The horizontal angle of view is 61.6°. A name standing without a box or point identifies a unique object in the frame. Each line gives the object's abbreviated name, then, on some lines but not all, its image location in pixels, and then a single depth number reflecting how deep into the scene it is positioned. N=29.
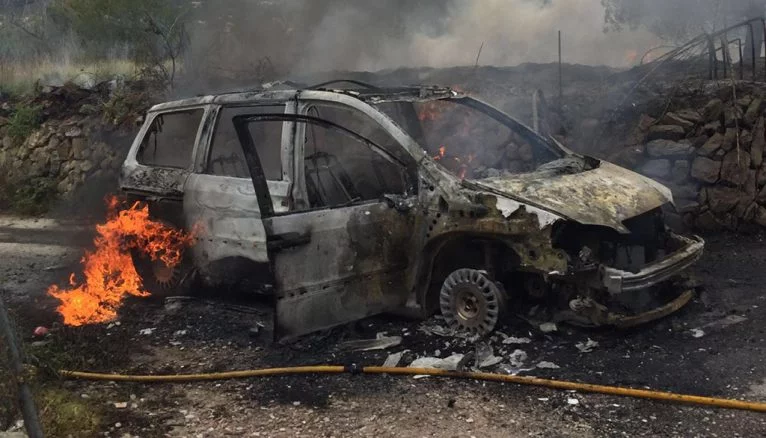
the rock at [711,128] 7.56
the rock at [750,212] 7.25
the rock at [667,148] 7.57
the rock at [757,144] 7.32
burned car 4.48
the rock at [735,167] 7.29
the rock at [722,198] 7.33
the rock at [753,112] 7.40
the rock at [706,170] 7.42
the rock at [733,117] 7.44
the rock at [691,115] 7.76
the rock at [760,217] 7.19
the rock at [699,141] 7.58
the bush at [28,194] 11.45
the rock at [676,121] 7.77
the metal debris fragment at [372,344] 4.86
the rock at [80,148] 12.03
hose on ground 3.67
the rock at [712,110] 7.64
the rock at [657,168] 7.70
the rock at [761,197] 7.23
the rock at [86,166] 11.86
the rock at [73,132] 12.20
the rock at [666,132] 7.75
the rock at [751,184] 7.28
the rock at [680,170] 7.57
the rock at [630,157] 7.84
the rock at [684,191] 7.54
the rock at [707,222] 7.40
